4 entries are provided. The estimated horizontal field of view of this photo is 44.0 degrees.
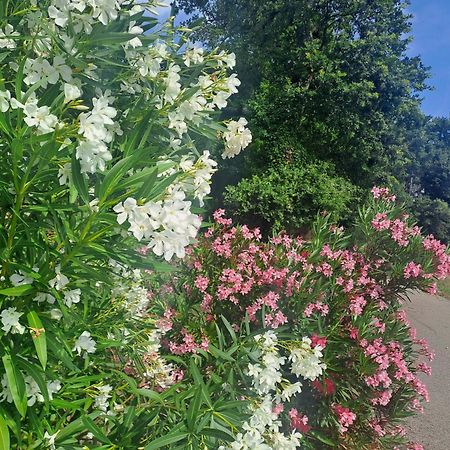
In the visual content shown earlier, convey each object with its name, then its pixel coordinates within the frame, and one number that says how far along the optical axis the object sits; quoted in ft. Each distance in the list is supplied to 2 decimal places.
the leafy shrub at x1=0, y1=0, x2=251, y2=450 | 3.77
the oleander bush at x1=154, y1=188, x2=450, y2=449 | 10.77
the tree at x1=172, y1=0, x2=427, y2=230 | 41.39
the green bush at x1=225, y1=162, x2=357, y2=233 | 37.32
